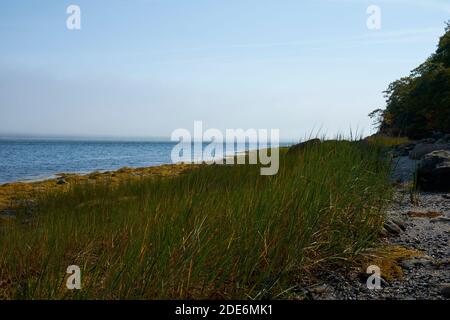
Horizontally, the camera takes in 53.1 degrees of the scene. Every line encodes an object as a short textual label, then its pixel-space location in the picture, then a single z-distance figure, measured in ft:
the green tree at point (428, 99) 77.27
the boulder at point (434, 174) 30.83
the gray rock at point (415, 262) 14.97
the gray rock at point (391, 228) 19.02
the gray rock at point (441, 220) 21.29
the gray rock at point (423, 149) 47.44
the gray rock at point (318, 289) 12.98
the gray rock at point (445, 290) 12.30
